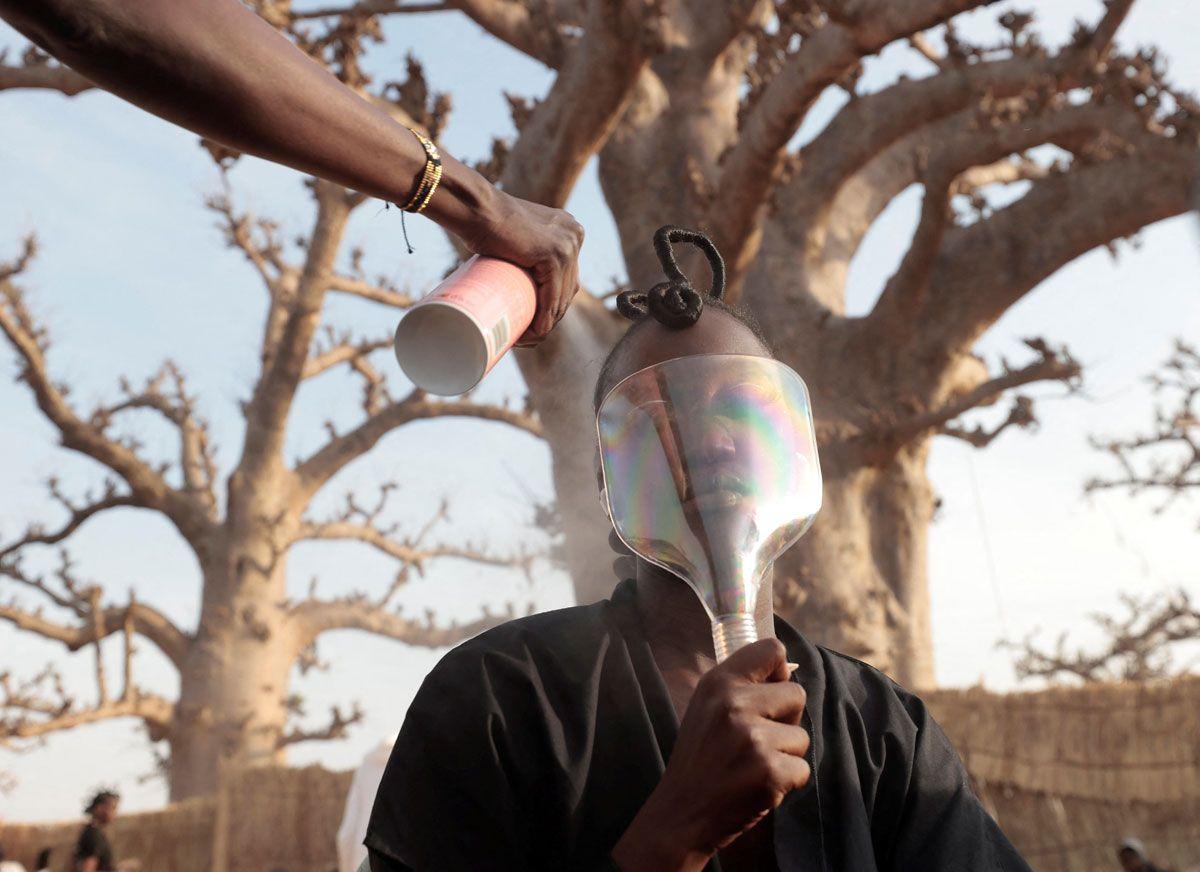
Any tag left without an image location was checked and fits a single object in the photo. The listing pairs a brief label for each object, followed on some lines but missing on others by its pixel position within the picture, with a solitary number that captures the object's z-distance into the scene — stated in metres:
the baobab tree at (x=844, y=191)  5.78
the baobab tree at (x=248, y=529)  12.98
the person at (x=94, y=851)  7.96
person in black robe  1.32
